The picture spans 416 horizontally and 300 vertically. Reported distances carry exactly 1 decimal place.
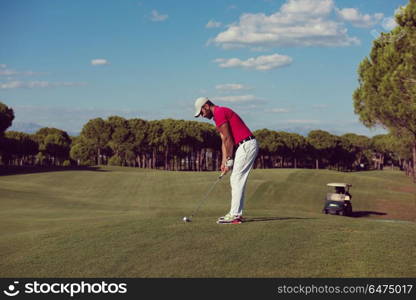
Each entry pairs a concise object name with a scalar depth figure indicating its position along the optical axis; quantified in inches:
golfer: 488.7
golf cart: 1445.6
